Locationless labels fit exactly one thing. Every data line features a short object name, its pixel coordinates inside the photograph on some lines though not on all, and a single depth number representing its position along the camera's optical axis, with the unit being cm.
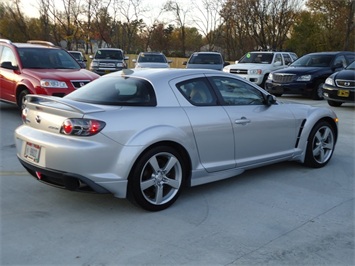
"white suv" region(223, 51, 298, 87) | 1634
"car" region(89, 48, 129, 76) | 1894
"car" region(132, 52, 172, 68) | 1894
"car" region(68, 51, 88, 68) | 2319
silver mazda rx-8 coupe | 355
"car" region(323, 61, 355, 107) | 1093
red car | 806
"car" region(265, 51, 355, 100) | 1370
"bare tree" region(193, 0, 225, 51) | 4396
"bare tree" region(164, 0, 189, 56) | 4441
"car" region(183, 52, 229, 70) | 1752
